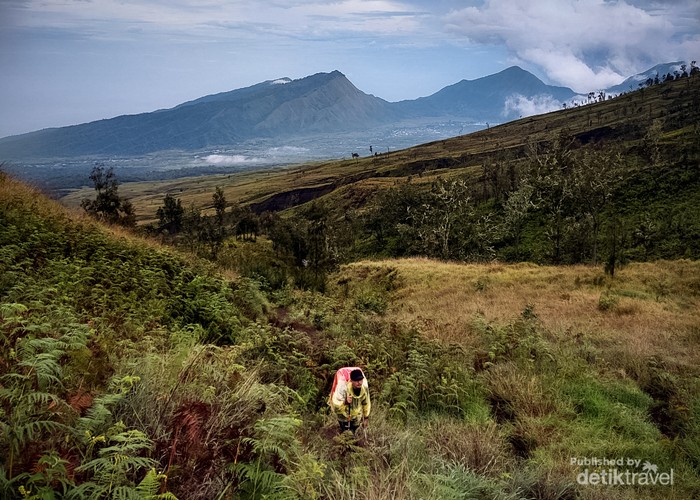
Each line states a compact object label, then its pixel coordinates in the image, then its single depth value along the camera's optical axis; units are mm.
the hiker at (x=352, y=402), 5879
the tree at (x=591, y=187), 49703
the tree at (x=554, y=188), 54725
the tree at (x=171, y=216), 77000
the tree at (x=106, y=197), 46062
